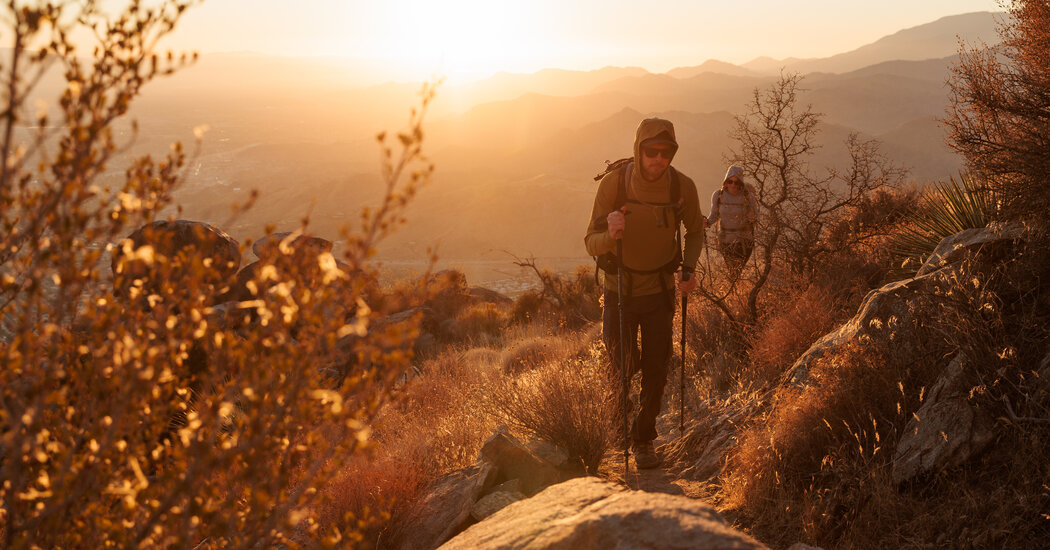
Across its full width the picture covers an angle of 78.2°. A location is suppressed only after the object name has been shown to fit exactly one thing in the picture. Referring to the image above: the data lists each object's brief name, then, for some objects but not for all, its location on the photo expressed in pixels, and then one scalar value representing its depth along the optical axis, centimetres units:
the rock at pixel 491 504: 370
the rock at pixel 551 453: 447
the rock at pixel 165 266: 176
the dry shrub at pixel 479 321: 1471
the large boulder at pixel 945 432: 307
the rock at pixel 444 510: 378
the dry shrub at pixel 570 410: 458
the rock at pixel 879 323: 397
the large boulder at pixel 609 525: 194
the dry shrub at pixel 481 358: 961
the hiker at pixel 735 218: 795
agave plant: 566
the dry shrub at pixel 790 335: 568
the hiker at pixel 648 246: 438
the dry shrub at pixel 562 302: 1434
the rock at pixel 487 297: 1838
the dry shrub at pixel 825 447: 324
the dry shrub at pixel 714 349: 640
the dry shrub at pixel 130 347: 180
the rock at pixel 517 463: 421
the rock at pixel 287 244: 204
